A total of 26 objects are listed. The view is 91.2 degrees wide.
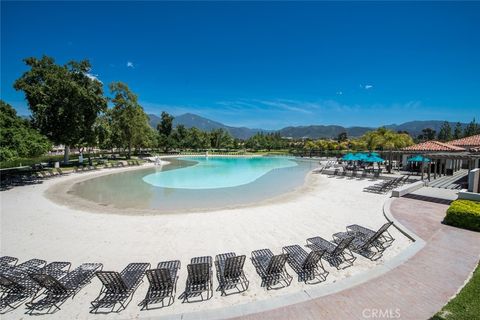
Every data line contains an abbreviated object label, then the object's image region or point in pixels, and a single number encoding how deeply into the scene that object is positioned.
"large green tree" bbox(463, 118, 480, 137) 84.86
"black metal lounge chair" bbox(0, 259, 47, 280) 5.79
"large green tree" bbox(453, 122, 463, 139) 87.91
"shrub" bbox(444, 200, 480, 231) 8.77
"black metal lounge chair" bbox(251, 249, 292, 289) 5.60
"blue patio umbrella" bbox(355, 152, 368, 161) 23.87
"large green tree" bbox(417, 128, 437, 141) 115.22
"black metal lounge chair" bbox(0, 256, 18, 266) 6.53
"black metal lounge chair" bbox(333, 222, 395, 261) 7.04
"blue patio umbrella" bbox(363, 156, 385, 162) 22.56
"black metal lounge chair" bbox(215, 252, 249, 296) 5.46
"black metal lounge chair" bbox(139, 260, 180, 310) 5.00
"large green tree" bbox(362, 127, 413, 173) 34.47
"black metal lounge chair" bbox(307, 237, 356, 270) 6.53
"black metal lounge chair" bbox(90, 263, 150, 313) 4.85
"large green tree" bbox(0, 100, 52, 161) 15.57
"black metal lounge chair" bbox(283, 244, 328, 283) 5.85
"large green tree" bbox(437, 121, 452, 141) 93.38
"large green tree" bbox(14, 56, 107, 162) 22.25
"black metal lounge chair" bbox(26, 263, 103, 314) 4.80
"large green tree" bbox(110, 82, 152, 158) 42.06
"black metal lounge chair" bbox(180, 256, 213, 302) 5.25
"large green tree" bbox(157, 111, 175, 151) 73.61
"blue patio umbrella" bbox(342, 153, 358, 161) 25.48
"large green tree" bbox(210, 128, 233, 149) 83.56
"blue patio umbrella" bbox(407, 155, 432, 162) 20.28
